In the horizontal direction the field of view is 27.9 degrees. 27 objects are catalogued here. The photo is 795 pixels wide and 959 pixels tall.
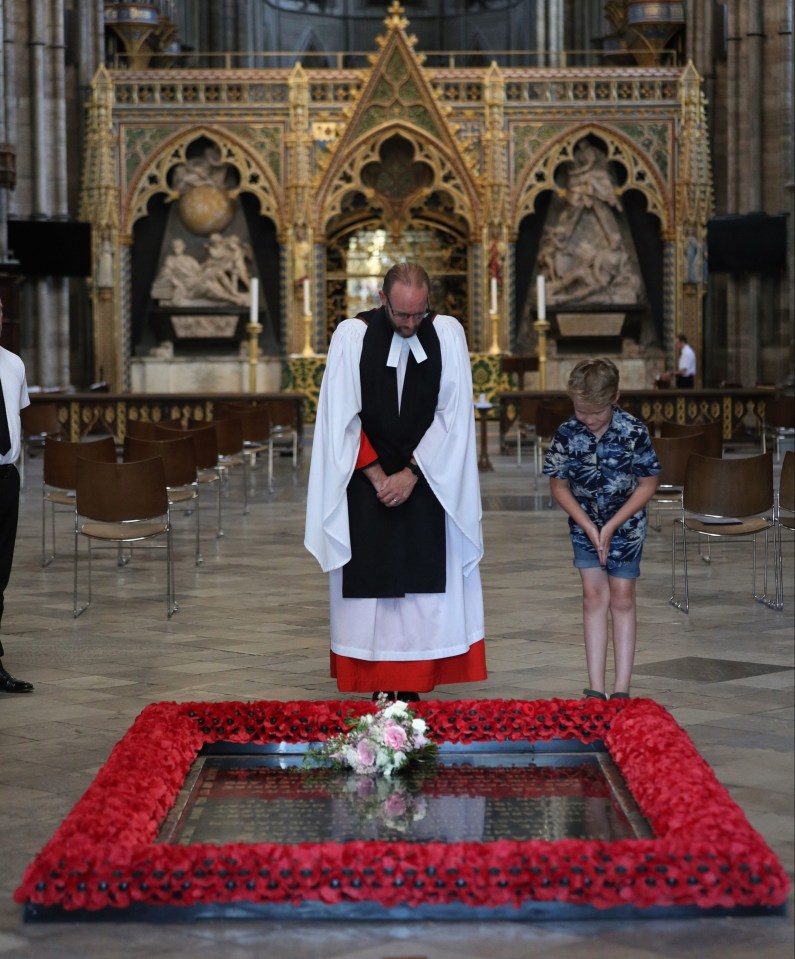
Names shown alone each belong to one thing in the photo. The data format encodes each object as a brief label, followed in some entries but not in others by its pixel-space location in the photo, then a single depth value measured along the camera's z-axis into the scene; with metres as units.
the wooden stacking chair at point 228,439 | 13.91
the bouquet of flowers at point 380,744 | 5.30
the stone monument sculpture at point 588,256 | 26.22
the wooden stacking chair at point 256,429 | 15.67
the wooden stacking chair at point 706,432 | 12.04
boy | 6.24
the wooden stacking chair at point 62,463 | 10.84
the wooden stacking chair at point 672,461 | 11.05
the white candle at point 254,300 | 19.09
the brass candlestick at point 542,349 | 20.20
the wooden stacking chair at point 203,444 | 12.67
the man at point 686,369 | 22.83
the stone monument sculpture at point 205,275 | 25.95
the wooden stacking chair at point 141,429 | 13.10
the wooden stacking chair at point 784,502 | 9.23
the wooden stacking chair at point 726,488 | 9.28
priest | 6.09
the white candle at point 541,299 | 19.81
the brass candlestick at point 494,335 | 24.64
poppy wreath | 4.20
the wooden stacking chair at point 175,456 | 10.77
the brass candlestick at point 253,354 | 20.09
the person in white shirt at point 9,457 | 7.17
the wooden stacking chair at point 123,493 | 9.24
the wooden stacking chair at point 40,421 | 16.08
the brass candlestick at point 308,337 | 24.78
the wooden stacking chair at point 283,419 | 18.45
